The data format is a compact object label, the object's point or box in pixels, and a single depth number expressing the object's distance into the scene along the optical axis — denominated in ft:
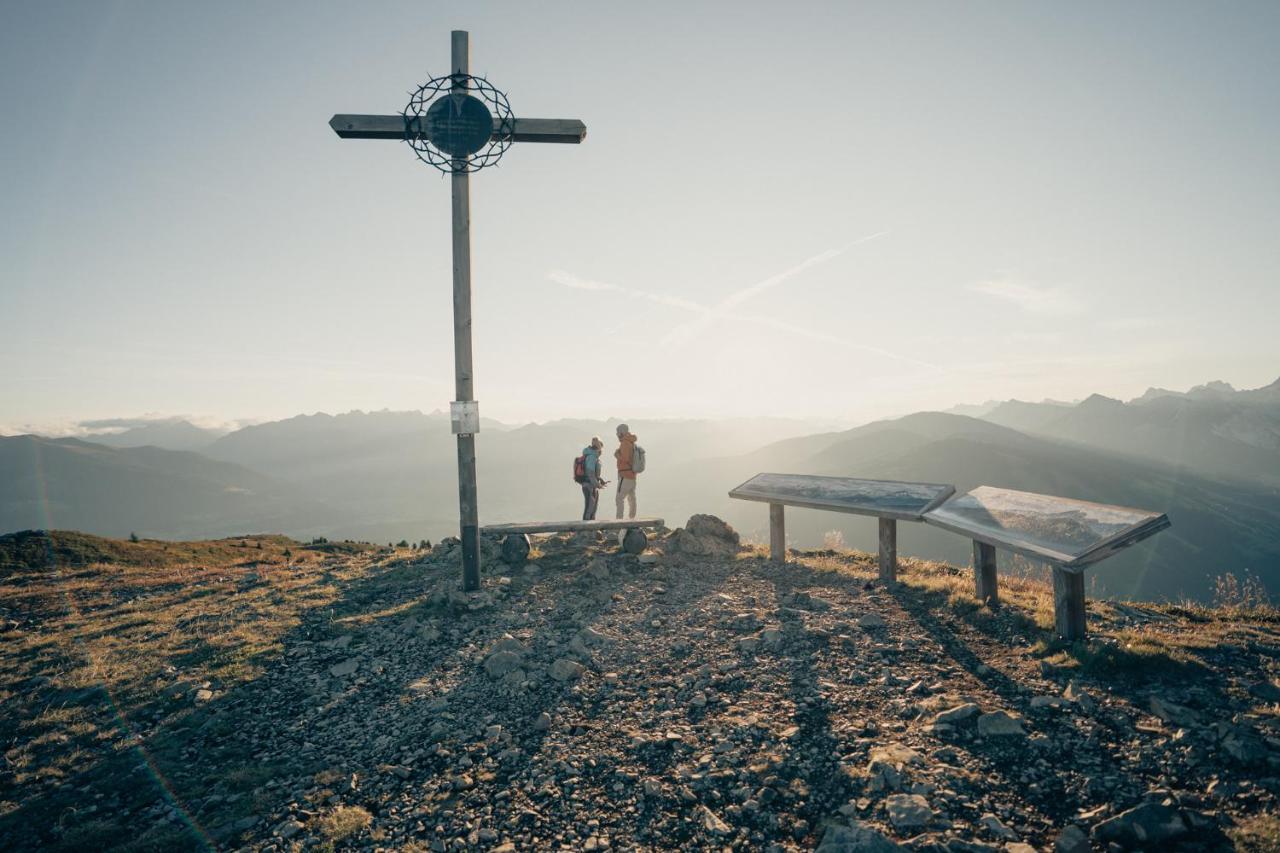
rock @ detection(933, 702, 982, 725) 16.01
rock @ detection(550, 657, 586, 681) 21.07
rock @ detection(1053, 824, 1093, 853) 11.35
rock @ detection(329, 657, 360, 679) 22.30
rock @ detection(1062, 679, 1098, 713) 15.98
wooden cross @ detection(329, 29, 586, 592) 30.73
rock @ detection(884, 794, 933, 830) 12.34
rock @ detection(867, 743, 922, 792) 13.66
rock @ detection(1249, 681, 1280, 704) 15.79
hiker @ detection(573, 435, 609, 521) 49.32
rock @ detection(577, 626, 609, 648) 24.12
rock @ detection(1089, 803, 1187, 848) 11.33
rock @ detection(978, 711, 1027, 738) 15.23
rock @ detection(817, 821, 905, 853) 11.76
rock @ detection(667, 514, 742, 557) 38.68
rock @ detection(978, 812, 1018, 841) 11.82
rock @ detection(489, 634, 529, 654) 23.36
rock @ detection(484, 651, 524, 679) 21.75
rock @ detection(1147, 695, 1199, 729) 14.87
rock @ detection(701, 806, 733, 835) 12.96
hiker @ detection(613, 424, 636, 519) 48.03
